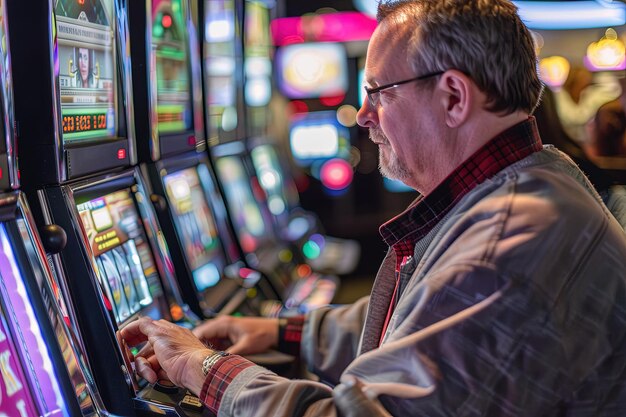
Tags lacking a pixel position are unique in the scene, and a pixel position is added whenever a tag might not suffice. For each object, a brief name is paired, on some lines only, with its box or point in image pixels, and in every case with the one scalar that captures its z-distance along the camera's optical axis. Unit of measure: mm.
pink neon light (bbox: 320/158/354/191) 6762
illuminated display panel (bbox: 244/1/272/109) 4665
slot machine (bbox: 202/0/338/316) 3822
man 1432
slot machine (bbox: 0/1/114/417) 1749
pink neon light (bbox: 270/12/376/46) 6777
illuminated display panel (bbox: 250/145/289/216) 4656
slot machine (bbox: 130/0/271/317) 2957
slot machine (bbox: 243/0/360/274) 4699
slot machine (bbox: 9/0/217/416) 2121
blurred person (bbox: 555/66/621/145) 7023
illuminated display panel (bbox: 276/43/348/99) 6664
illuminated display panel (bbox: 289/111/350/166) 6523
